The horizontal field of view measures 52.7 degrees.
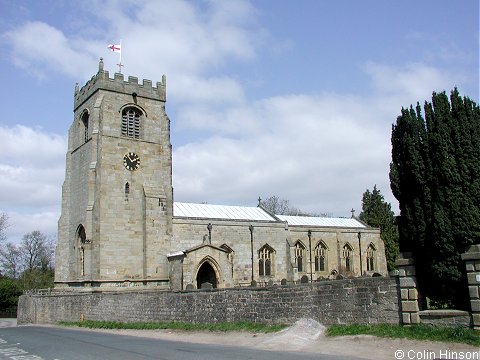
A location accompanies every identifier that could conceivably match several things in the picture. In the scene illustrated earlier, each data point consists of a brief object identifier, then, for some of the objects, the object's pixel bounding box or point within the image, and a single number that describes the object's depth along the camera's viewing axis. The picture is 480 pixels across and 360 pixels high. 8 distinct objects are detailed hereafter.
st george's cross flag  33.89
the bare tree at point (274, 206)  76.94
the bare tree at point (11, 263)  70.88
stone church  31.55
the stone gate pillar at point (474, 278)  12.39
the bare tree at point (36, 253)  74.75
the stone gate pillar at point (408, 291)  13.66
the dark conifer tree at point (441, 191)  13.48
